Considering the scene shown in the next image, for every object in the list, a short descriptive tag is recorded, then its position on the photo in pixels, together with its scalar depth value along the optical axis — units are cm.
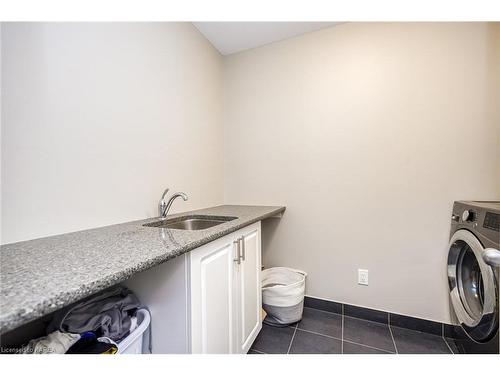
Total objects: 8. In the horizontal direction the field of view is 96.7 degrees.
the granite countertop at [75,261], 44
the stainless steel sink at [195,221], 144
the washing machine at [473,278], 101
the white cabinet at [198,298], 86
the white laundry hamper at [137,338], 77
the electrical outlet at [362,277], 177
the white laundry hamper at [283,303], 169
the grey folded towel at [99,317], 80
